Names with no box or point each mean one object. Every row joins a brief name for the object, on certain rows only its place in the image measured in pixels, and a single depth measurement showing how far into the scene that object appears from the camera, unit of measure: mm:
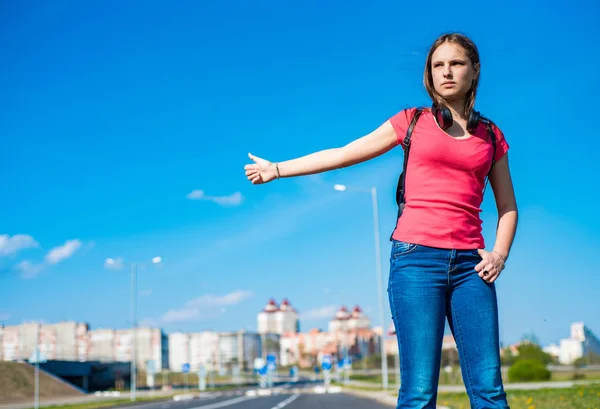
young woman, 2975
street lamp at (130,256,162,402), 47344
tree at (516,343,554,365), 43891
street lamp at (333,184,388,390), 37656
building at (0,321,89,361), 113500
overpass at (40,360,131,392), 57134
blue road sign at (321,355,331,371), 42031
